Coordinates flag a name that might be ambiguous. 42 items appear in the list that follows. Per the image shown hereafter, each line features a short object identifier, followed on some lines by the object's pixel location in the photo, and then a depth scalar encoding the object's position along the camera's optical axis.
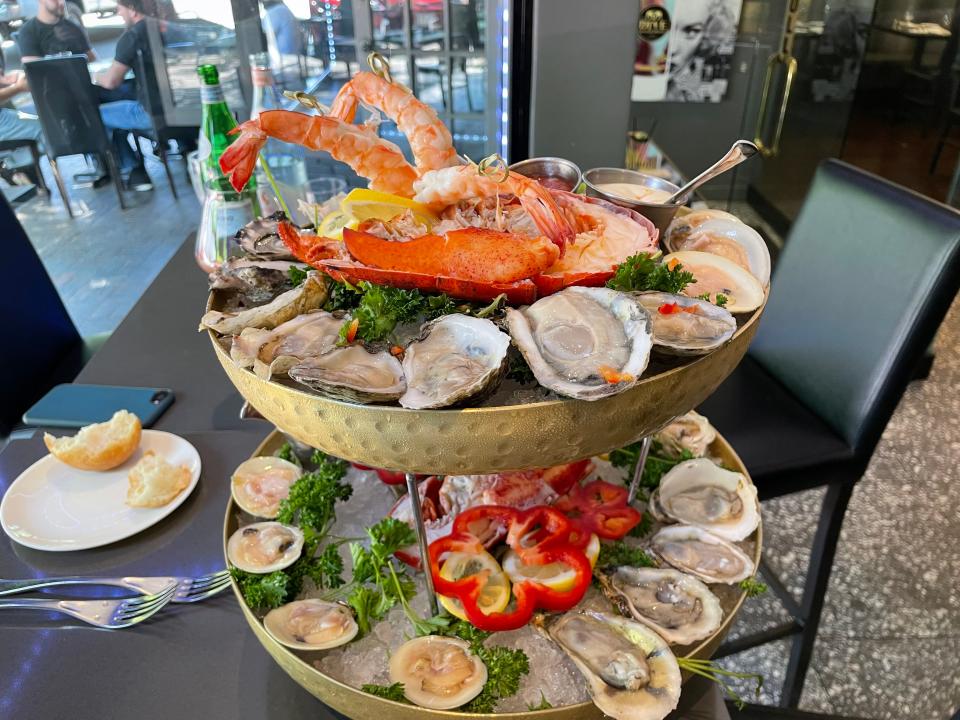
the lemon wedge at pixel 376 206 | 0.62
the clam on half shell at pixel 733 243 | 0.66
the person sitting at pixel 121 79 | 2.00
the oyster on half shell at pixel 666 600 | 0.63
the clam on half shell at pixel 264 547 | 0.68
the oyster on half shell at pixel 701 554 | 0.68
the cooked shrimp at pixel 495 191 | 0.59
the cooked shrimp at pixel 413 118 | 0.68
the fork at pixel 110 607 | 0.75
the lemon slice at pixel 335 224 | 0.64
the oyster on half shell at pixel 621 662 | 0.56
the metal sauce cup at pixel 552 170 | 0.71
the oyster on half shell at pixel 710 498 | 0.73
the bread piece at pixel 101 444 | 0.97
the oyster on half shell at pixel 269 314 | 0.55
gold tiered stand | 0.47
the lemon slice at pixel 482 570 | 0.63
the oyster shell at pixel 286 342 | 0.50
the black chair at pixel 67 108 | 2.10
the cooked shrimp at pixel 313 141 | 0.63
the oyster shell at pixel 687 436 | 0.84
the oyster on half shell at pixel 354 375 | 0.46
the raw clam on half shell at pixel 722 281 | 0.59
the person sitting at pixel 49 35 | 1.98
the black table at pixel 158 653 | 0.67
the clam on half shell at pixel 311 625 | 0.61
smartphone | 1.12
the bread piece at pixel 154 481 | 0.92
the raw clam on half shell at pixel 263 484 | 0.76
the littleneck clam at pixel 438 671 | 0.57
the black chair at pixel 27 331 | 1.61
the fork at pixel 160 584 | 0.78
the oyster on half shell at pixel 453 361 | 0.46
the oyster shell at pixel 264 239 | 0.65
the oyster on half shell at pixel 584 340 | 0.47
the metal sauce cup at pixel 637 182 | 0.64
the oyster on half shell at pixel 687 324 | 0.50
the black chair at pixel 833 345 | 1.27
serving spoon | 0.61
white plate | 0.88
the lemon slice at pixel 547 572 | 0.65
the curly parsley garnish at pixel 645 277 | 0.54
